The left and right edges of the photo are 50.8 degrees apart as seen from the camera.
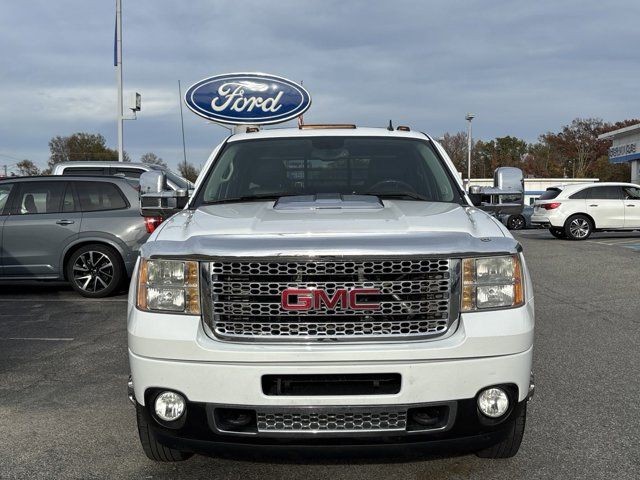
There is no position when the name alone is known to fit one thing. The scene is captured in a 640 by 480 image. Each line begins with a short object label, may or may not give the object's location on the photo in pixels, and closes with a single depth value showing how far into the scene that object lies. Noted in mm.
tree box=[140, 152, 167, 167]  65812
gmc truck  2924
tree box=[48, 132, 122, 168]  70625
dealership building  46247
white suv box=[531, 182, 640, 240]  19438
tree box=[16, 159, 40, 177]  74875
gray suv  9414
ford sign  15547
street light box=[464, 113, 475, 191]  55094
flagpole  22422
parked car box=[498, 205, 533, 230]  30014
